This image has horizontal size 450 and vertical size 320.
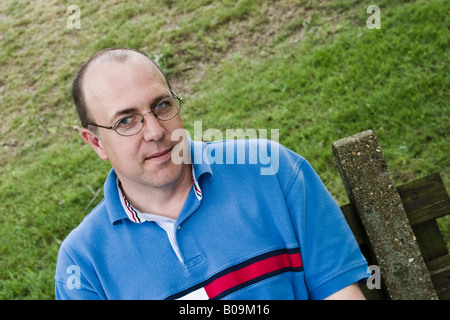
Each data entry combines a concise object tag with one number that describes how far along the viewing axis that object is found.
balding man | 2.43
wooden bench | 2.44
